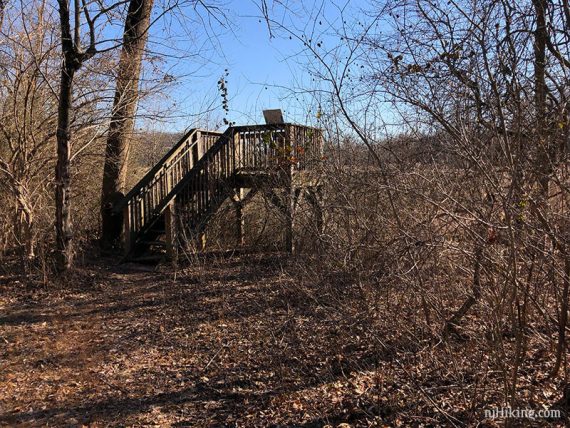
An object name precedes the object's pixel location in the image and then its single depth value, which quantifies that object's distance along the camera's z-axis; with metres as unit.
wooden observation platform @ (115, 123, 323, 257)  9.84
